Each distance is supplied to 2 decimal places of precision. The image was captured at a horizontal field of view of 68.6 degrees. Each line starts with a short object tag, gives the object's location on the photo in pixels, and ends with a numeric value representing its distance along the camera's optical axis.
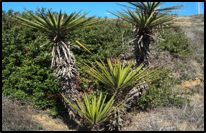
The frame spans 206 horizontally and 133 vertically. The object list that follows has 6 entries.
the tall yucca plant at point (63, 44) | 4.22
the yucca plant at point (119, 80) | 4.09
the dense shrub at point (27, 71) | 6.11
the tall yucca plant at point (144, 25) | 4.71
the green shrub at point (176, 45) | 9.54
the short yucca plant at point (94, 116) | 3.66
